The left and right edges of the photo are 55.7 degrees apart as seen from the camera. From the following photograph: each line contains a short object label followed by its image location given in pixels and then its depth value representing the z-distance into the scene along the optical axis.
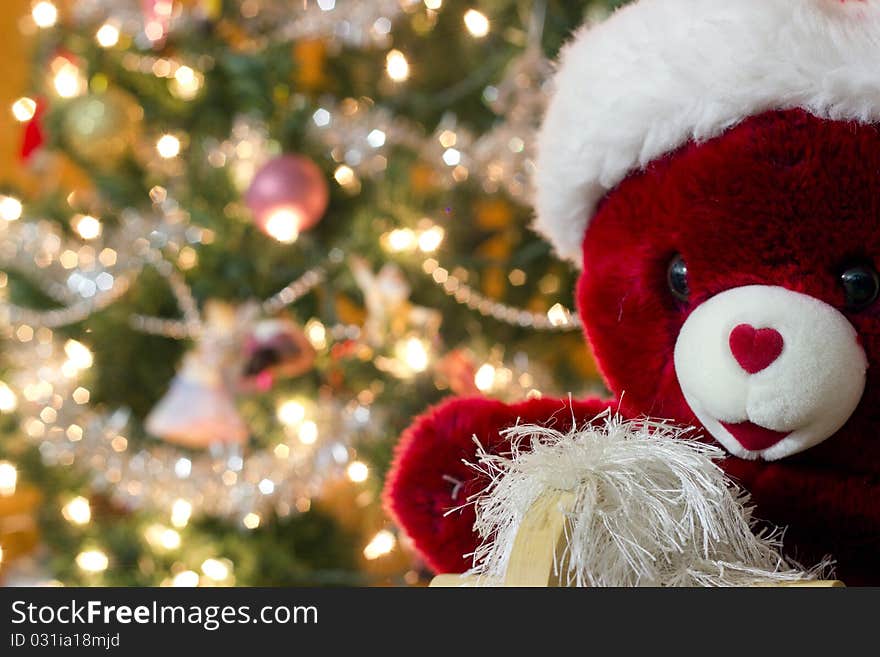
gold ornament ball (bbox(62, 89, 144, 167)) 1.38
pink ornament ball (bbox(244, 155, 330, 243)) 1.20
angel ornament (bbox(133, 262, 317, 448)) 1.23
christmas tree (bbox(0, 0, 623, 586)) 1.21
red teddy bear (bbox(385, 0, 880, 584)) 0.49
